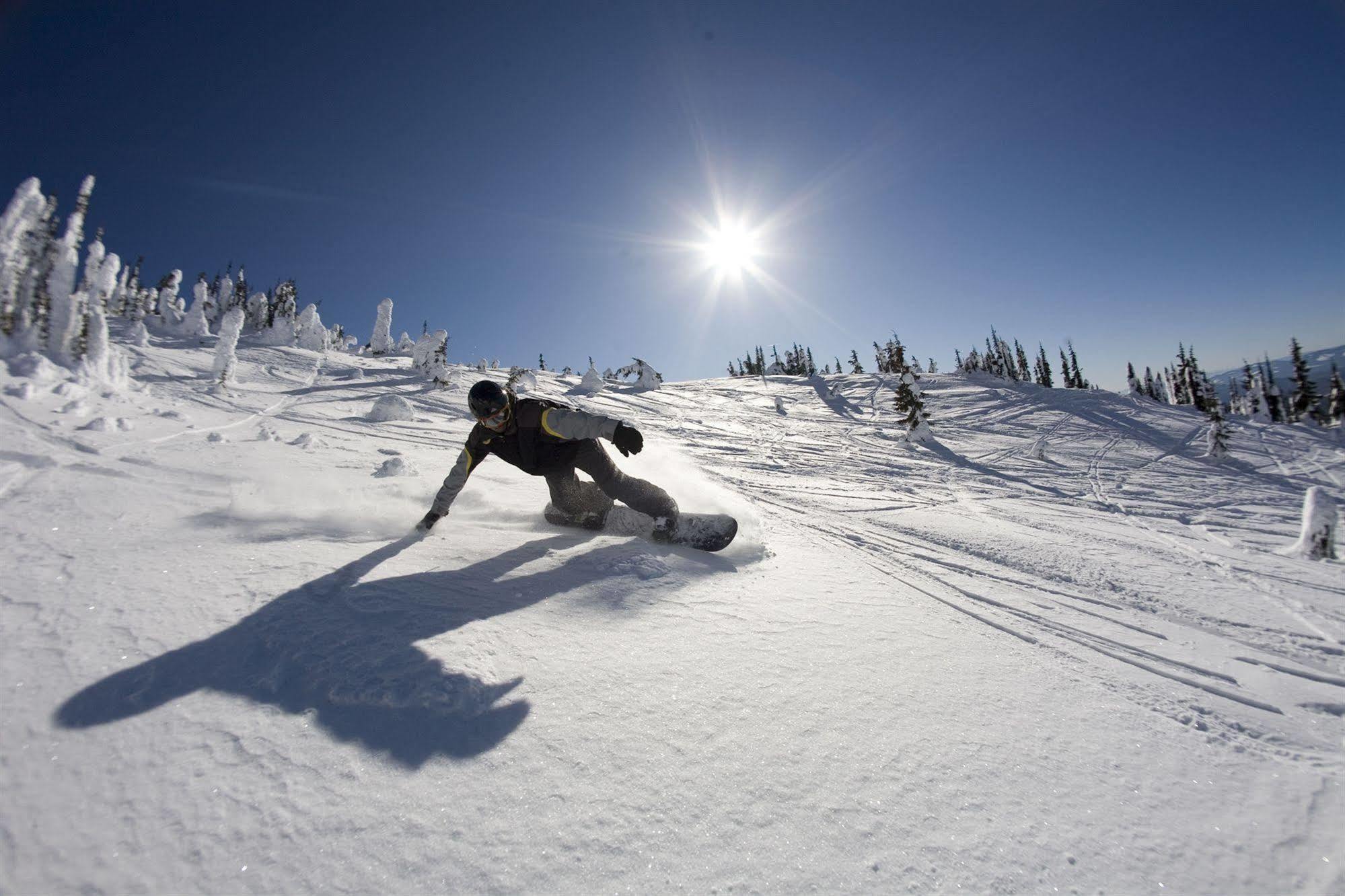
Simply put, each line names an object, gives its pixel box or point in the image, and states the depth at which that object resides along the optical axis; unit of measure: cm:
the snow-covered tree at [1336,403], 3709
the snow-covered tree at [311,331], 3741
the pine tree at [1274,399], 5684
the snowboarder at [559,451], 409
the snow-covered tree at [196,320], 3362
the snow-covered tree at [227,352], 1490
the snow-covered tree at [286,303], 5506
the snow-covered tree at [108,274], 3734
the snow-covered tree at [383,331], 4809
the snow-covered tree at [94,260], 3659
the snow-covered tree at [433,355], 2341
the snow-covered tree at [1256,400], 6131
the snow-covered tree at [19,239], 2036
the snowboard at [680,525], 378
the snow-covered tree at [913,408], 1888
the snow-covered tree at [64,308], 1549
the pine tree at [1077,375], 6688
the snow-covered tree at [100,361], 1132
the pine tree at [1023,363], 8088
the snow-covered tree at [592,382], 2748
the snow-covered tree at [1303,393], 4572
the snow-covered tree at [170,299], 4546
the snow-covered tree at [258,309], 5734
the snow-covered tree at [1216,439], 1647
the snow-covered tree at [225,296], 5844
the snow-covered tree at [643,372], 3272
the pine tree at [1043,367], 7738
